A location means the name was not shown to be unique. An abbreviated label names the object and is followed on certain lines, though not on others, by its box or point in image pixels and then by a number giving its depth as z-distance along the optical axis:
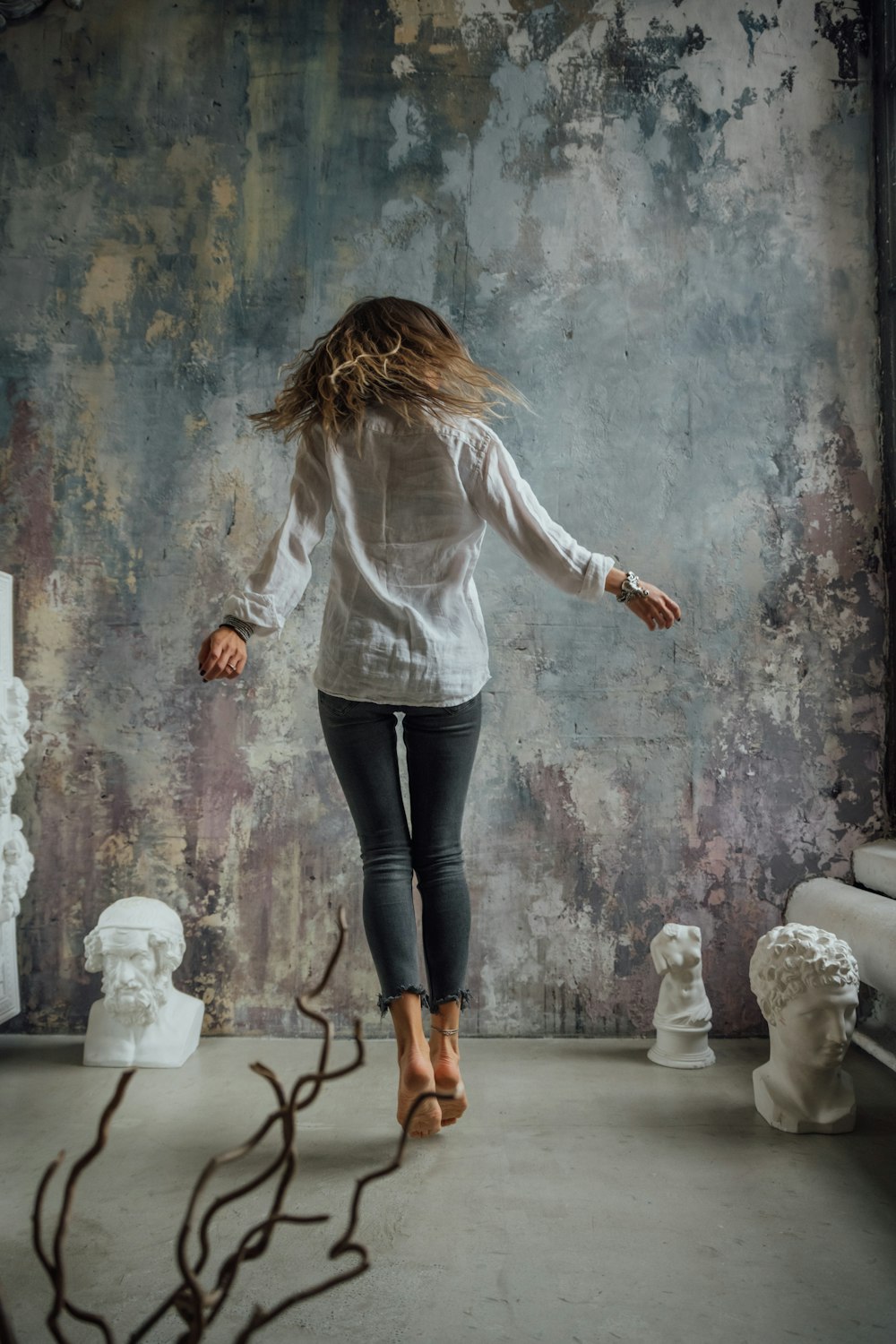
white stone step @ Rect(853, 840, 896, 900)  2.80
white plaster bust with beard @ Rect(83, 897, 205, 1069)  2.74
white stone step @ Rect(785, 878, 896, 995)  2.48
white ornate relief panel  2.84
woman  2.24
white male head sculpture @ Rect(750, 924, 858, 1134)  2.25
